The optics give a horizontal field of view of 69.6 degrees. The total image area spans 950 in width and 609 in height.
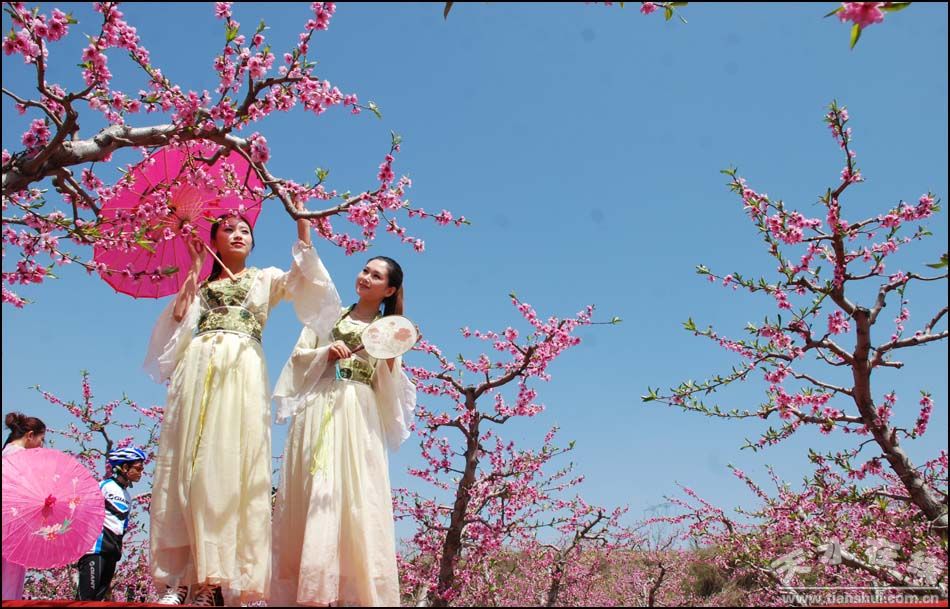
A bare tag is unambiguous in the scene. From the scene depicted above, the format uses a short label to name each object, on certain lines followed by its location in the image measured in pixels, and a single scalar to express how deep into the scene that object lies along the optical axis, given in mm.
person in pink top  3842
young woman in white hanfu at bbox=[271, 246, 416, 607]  2834
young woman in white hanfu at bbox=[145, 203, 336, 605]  2646
